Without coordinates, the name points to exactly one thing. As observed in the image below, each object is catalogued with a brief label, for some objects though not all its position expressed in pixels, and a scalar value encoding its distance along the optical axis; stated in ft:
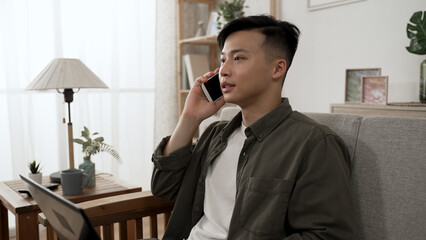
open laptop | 2.42
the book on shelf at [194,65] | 10.01
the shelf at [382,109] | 5.29
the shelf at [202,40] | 9.44
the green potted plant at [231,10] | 8.79
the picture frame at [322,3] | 7.63
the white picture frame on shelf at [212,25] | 9.85
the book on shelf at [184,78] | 10.23
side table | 5.00
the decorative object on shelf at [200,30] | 10.01
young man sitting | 3.12
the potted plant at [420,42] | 5.63
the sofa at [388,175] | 3.02
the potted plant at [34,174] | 6.00
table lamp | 5.98
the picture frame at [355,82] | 6.93
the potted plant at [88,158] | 6.08
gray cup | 5.60
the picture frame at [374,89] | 6.29
